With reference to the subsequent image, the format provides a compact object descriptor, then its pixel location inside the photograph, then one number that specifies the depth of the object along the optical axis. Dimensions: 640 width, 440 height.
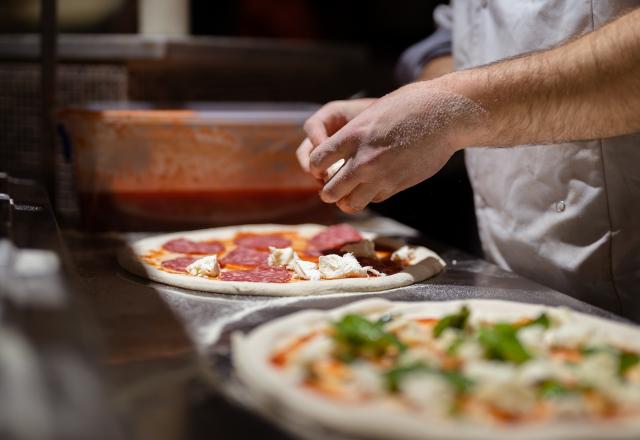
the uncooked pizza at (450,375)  0.90
